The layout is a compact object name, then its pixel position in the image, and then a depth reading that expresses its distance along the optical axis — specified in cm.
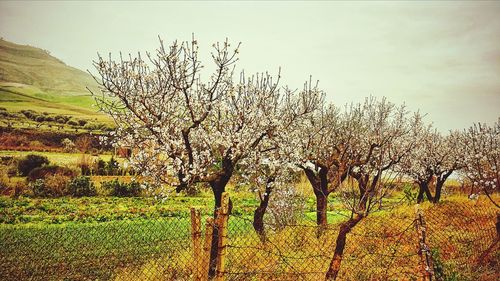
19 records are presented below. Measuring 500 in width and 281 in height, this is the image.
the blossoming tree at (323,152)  1551
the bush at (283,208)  1684
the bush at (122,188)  3853
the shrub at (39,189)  3488
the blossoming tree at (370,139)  643
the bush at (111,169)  4613
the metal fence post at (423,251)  604
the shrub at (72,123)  8160
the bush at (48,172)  4031
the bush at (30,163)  4214
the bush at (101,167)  4641
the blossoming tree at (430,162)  2875
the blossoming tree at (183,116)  1050
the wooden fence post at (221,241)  512
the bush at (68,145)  6056
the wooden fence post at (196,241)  536
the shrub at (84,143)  6007
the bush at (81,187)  3639
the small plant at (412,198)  2444
